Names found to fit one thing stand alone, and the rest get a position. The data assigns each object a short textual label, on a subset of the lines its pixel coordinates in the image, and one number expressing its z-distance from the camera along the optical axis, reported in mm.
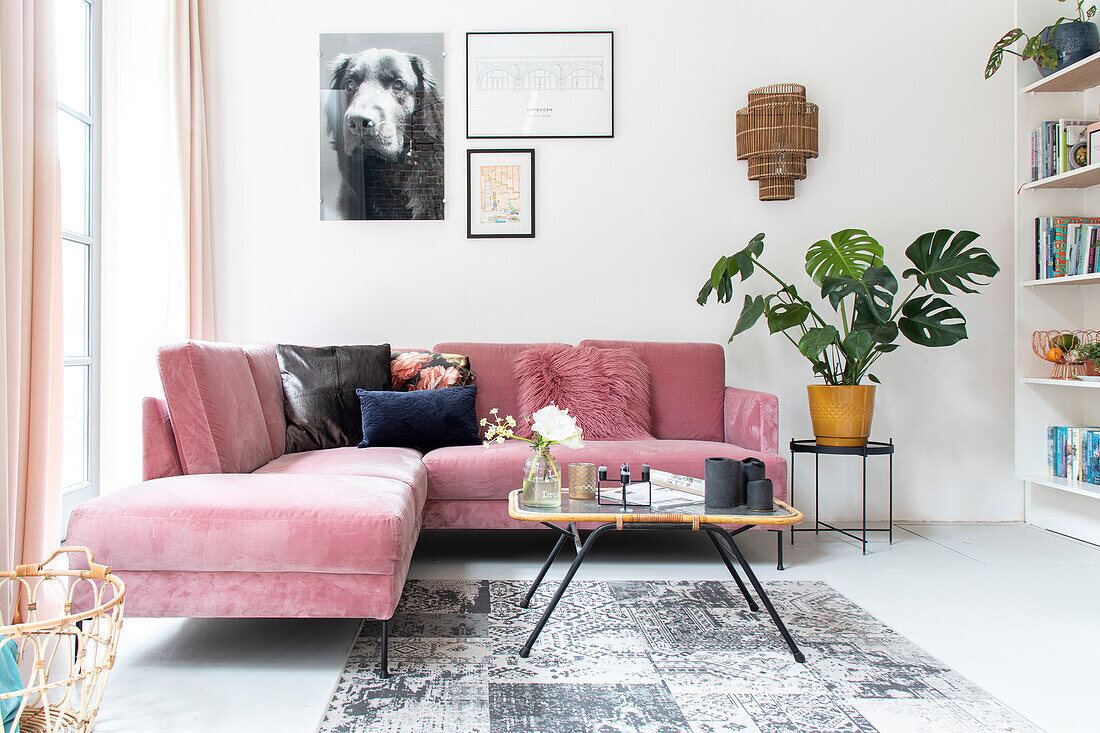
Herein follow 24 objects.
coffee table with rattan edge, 1904
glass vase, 2104
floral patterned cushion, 3318
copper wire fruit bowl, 3379
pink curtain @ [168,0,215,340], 3420
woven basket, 1128
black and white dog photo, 3768
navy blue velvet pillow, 3096
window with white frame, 2930
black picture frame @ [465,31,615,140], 3777
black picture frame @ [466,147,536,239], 3797
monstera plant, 3018
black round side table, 3092
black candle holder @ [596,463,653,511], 2047
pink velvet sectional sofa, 1834
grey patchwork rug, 1641
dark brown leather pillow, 3111
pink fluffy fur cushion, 3299
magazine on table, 2053
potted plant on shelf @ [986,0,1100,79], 3393
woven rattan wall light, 3609
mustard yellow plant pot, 3150
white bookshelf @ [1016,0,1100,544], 3611
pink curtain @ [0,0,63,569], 1992
